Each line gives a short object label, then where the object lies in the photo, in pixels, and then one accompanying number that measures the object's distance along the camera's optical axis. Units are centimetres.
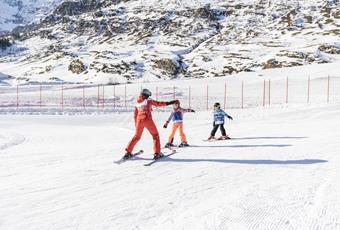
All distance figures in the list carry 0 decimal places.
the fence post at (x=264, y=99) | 4091
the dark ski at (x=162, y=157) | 1039
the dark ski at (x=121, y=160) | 1061
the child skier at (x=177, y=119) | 1420
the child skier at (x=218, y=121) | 1627
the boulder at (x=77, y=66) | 8831
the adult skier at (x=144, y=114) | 1064
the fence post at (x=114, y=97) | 4084
